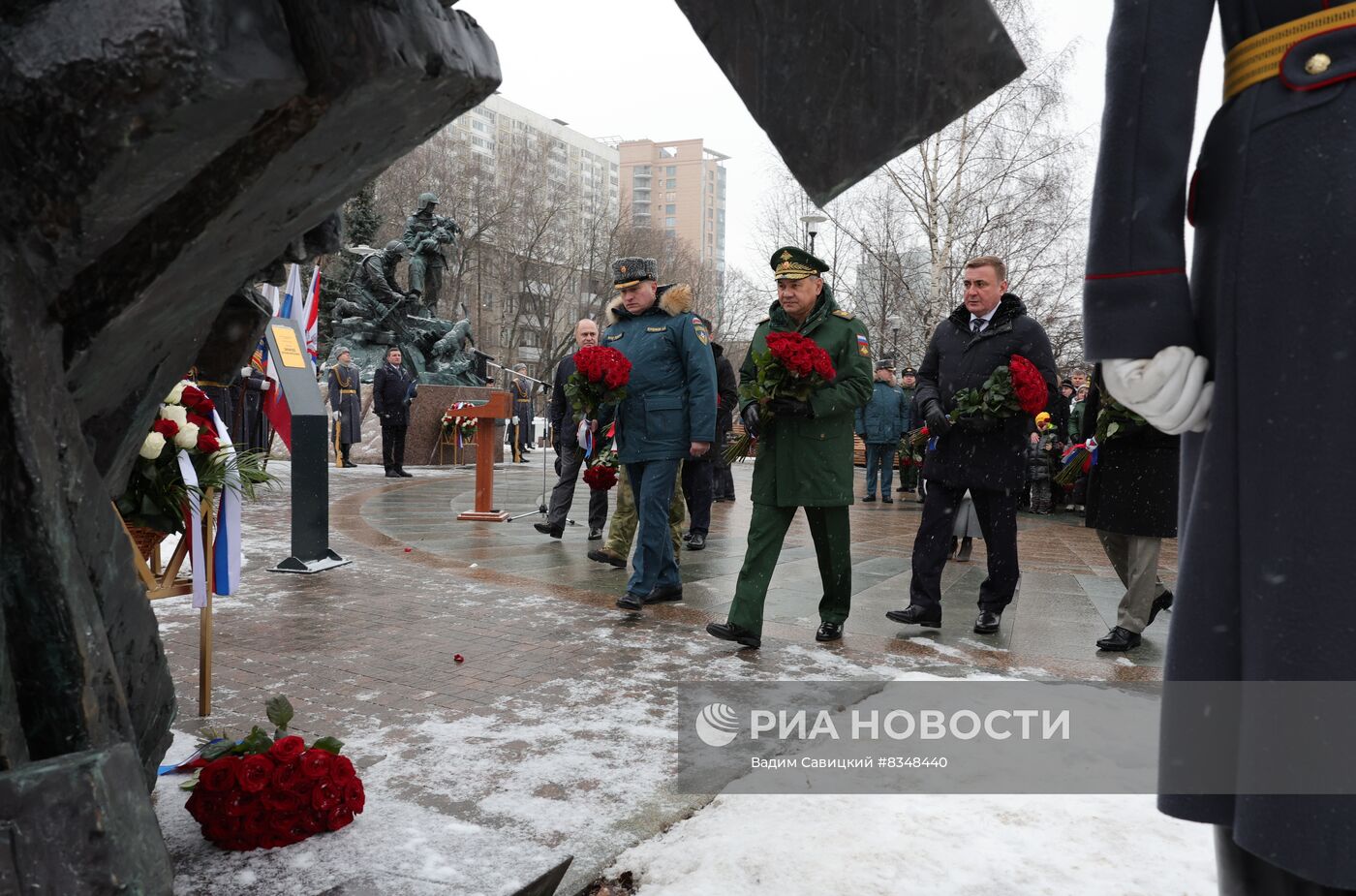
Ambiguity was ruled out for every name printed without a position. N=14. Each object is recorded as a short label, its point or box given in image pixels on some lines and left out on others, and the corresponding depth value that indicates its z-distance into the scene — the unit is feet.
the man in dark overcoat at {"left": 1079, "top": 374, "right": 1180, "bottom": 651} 16.84
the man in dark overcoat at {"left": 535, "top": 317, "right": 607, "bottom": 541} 28.71
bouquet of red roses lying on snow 7.68
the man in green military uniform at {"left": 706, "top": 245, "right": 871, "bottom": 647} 16.03
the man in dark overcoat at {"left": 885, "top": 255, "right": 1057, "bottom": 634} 17.84
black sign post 21.54
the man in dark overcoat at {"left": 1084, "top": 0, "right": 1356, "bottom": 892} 4.57
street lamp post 66.33
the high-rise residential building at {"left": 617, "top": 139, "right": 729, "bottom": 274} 349.61
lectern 34.76
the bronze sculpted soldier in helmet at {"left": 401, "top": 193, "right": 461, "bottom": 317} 83.92
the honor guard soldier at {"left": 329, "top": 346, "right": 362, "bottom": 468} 62.08
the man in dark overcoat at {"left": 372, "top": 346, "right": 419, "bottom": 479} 57.47
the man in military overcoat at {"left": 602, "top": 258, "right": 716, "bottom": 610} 18.69
